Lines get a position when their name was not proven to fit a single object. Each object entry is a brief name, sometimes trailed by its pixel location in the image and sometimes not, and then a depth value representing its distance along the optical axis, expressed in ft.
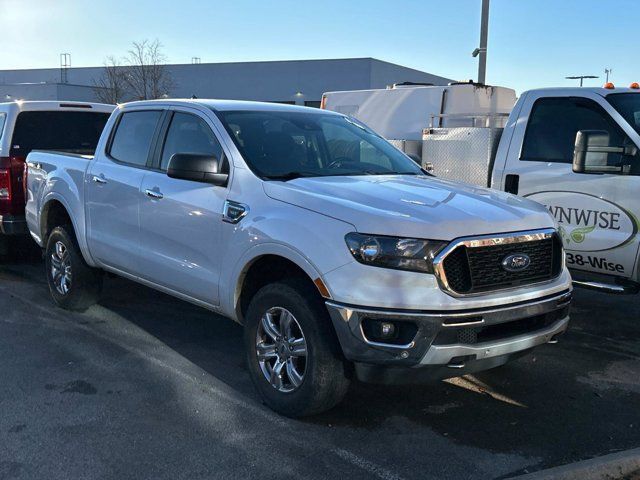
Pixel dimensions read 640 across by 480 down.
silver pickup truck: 11.45
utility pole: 40.11
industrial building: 138.92
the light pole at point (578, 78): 38.24
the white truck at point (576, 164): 18.01
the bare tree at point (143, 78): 134.10
